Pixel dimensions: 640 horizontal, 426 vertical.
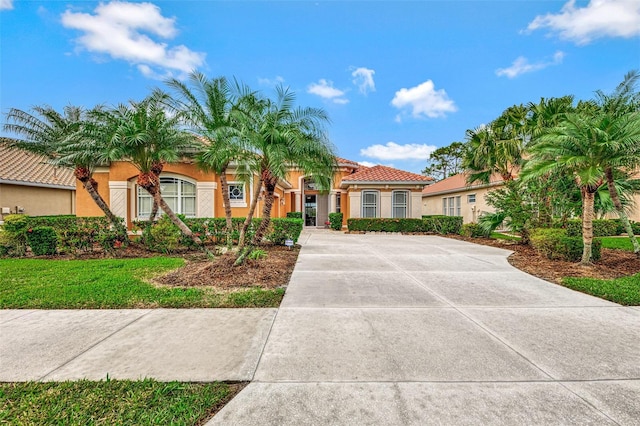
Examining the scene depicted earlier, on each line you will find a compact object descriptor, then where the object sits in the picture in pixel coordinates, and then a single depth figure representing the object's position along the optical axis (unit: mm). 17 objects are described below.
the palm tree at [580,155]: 7332
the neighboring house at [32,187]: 16188
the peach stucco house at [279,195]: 13141
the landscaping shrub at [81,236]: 10117
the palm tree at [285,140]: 6781
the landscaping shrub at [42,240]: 10336
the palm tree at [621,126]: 6918
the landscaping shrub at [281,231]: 12086
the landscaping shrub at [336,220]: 21266
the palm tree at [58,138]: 10047
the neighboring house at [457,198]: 22047
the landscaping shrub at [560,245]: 8711
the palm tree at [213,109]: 7391
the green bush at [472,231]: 16375
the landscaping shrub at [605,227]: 16516
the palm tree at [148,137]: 8211
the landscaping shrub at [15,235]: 10203
